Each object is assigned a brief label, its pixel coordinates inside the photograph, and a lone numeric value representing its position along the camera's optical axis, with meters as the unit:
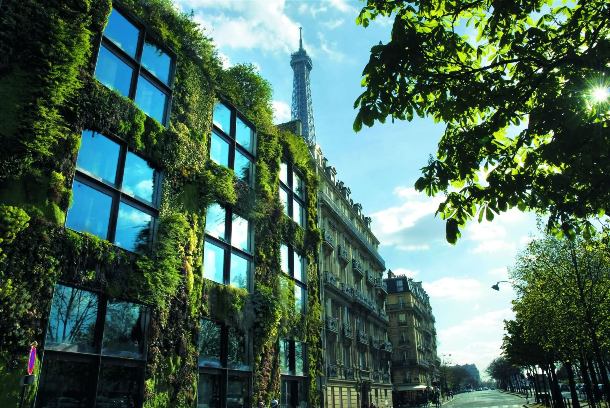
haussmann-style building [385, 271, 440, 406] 83.50
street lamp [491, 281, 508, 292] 35.69
